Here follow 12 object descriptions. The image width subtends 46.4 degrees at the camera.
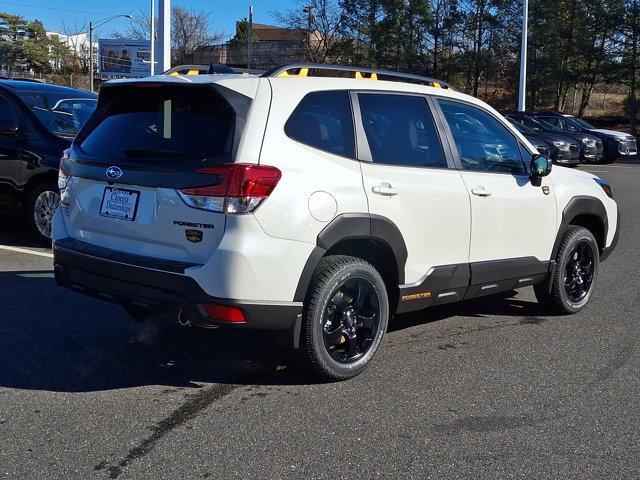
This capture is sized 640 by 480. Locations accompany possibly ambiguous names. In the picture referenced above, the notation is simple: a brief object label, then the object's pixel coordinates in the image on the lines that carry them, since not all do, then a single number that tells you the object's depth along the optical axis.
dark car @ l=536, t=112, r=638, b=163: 25.00
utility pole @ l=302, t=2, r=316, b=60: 46.44
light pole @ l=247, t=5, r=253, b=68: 45.72
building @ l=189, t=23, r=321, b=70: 47.94
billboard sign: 52.30
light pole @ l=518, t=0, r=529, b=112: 28.83
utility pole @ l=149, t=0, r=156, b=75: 29.76
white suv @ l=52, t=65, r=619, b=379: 3.95
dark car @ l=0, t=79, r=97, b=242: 8.22
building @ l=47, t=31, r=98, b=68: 69.69
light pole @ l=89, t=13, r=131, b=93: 48.50
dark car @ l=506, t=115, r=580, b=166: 21.50
